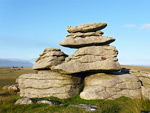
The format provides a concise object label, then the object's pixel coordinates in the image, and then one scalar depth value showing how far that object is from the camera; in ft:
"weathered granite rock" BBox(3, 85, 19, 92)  83.20
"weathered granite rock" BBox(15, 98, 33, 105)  44.52
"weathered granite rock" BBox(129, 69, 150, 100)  68.91
